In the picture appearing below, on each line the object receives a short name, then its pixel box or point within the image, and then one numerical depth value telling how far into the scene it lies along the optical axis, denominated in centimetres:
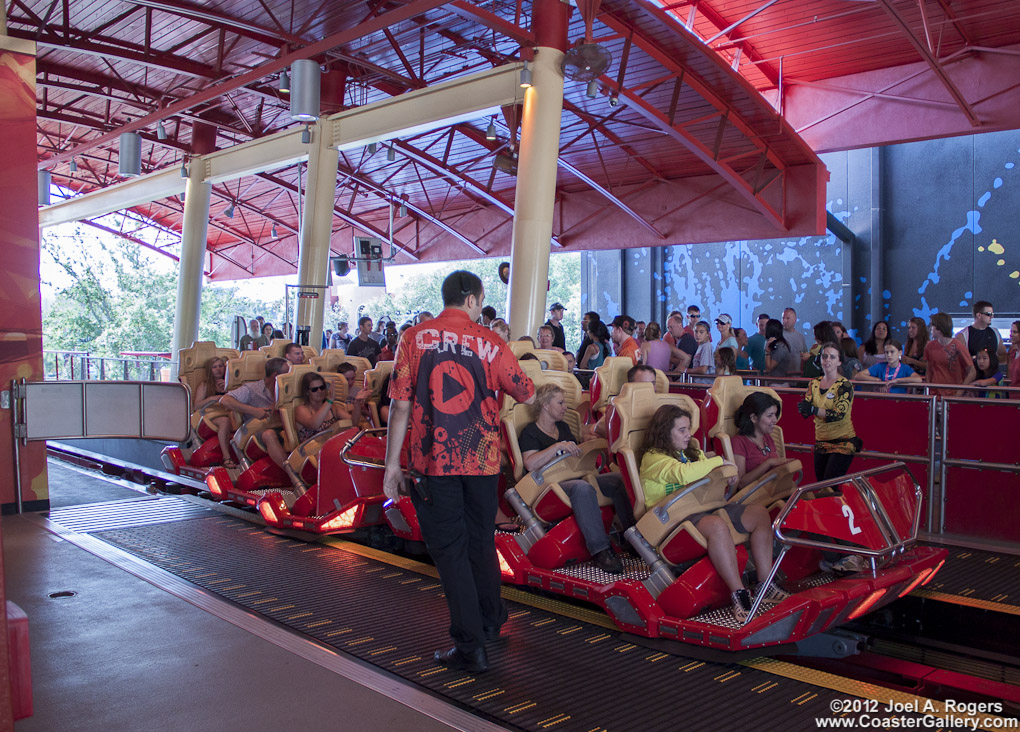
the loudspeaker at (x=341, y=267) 1720
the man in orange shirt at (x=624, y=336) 724
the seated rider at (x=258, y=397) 774
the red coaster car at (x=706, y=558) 407
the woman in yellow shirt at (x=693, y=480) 427
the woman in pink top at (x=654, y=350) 907
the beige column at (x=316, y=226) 1352
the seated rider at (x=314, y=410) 720
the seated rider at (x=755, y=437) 503
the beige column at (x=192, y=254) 1730
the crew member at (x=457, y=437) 379
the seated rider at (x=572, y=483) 487
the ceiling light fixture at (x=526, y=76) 989
